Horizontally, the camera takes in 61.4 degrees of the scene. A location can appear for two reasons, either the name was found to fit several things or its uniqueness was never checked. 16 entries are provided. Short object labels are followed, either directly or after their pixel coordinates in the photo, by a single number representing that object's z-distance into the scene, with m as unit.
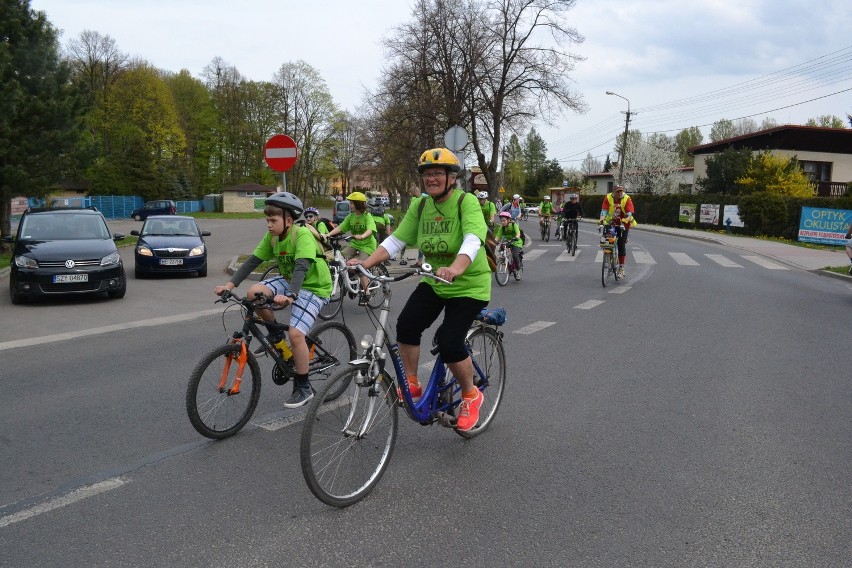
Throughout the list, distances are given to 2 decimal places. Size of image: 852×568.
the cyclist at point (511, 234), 14.30
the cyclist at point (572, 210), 22.24
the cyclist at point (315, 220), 11.65
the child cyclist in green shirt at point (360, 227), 11.18
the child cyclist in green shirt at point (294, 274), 5.01
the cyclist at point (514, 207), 18.93
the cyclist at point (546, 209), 29.75
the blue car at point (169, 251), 15.54
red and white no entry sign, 13.58
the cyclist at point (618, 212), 13.75
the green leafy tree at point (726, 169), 45.47
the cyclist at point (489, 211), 12.21
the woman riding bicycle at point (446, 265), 4.25
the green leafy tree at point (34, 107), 20.70
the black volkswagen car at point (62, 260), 11.58
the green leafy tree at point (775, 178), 39.88
